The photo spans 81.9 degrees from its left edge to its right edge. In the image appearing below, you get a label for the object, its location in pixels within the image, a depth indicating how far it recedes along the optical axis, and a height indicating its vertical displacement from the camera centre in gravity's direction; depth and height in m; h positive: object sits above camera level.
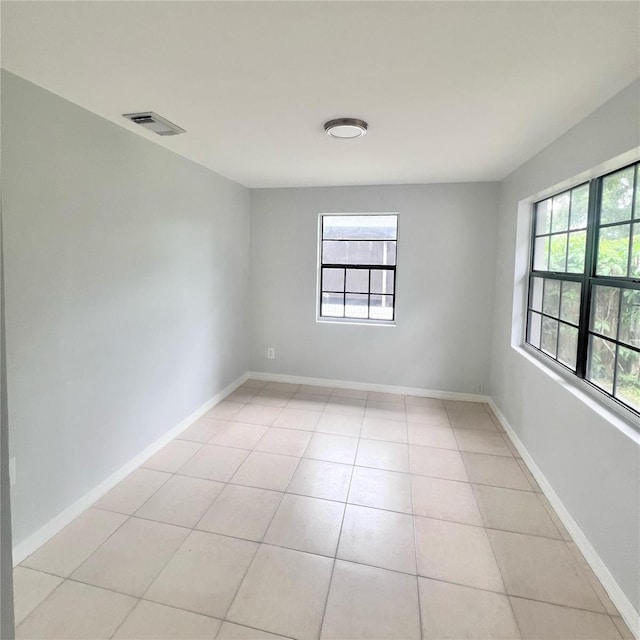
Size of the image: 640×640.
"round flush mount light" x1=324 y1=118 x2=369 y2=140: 2.16 +0.96
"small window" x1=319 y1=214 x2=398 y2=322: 4.20 +0.24
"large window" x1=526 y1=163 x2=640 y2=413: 1.83 +0.06
